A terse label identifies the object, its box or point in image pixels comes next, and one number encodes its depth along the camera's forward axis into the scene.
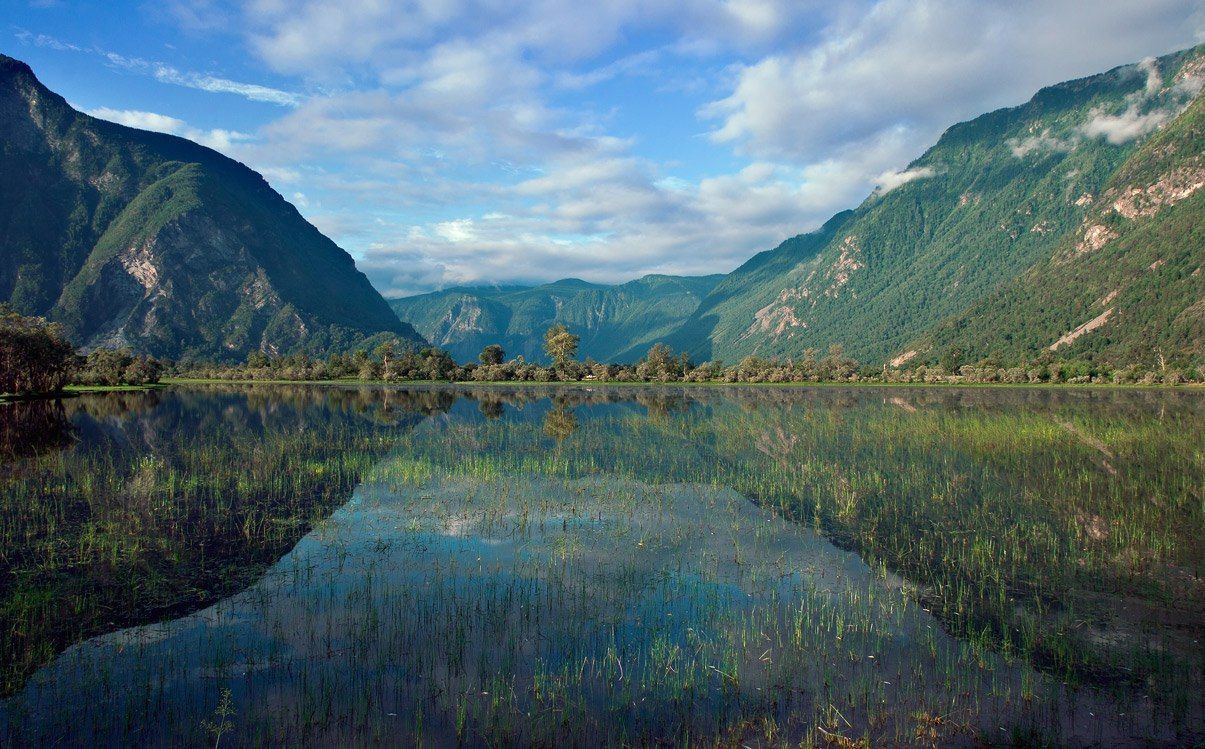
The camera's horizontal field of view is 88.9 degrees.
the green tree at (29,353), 67.19
